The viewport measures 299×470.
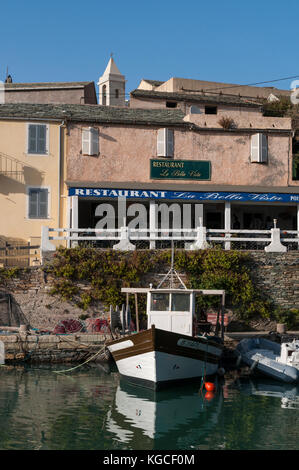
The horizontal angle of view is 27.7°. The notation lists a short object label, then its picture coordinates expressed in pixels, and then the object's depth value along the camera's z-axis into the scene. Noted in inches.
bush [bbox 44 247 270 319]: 898.1
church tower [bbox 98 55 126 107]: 1987.0
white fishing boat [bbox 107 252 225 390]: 672.4
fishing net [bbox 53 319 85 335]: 871.7
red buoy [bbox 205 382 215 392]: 684.7
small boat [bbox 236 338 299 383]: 732.7
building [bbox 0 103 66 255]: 1090.1
